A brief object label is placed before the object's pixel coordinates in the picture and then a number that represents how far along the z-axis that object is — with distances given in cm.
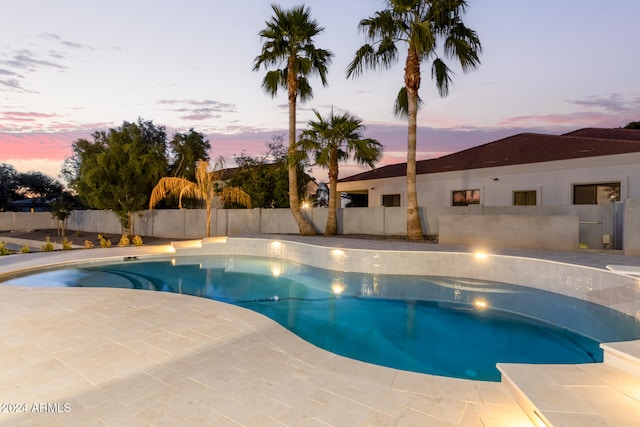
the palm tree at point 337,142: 1316
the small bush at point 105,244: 1382
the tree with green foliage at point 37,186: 3893
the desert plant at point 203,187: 1495
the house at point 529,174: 1222
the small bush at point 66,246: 1309
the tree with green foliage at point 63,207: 2166
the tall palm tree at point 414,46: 1128
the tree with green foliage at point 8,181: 3316
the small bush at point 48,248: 1248
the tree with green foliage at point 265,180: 1775
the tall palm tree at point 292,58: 1340
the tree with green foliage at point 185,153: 2074
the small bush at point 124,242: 1443
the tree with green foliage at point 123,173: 1722
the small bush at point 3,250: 1151
